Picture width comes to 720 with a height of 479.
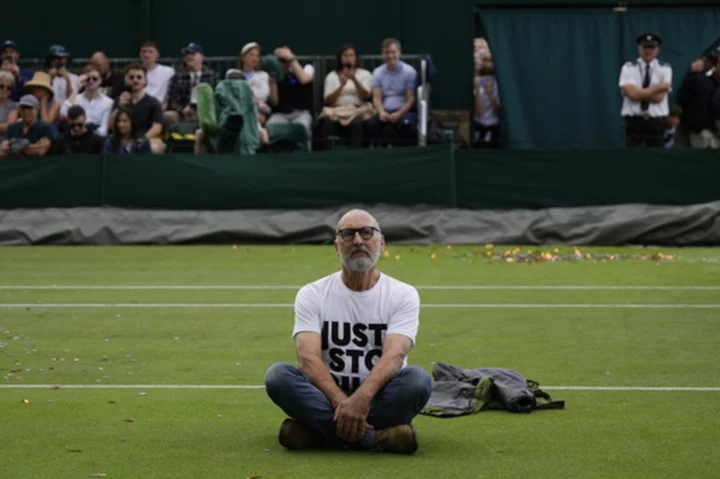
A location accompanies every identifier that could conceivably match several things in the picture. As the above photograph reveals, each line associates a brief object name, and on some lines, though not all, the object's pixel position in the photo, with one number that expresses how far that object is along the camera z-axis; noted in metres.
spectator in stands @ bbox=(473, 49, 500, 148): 23.47
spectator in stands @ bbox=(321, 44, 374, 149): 21.75
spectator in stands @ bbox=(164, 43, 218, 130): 22.56
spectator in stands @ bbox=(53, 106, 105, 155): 21.33
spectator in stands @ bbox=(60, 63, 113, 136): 22.52
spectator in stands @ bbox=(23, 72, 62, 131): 22.16
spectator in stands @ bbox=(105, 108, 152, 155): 21.70
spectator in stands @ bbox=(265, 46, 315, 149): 22.23
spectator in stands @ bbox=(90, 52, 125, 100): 23.12
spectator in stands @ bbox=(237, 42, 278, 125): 22.02
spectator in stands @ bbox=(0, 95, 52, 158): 21.22
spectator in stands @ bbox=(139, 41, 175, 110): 22.88
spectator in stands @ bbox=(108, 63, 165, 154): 21.94
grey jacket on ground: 8.05
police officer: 21.36
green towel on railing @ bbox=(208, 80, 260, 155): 20.83
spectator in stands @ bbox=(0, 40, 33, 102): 23.17
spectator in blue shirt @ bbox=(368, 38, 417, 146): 21.72
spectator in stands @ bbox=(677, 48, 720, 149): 22.48
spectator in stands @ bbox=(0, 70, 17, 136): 22.69
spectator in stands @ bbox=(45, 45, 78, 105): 23.12
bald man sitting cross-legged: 6.79
